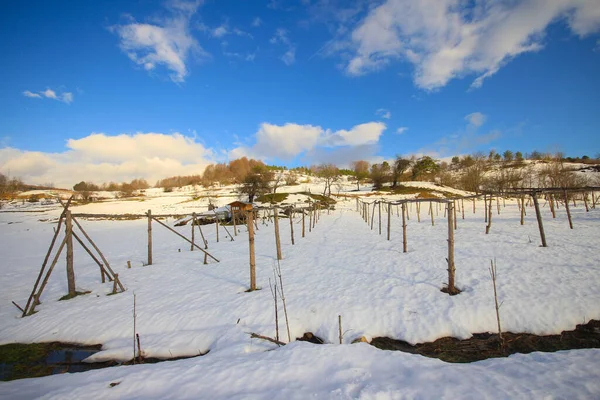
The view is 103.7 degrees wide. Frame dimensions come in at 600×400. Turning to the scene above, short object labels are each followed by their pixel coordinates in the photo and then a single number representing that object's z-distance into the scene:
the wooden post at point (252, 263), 8.30
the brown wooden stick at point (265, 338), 5.13
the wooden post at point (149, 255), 13.31
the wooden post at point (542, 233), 10.88
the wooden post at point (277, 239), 12.05
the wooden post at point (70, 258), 8.78
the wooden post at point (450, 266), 7.20
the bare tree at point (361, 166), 106.19
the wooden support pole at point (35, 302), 8.01
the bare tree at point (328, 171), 60.34
